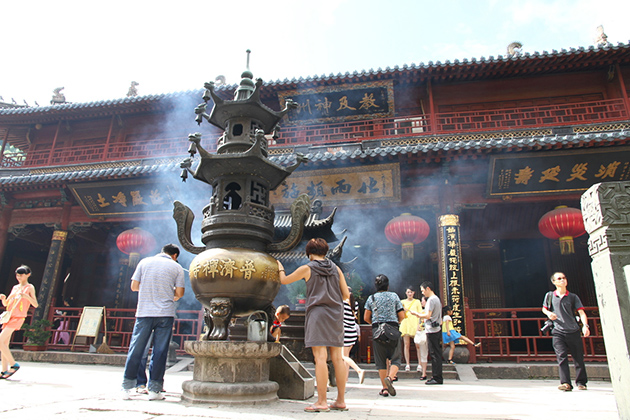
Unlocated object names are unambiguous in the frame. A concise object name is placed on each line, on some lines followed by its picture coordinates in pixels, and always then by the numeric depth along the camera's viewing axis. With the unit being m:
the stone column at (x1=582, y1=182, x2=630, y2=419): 2.16
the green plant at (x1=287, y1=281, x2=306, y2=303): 7.61
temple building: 8.12
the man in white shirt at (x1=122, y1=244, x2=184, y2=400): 3.32
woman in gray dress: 2.91
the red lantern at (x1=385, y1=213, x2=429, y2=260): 8.14
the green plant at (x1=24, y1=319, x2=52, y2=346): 8.52
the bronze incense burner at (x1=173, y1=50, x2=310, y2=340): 3.18
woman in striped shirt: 4.80
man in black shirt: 4.52
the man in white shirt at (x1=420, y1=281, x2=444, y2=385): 5.37
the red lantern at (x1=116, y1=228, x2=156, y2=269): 9.37
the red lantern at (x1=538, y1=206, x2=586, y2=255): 7.85
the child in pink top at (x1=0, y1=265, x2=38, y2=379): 4.50
